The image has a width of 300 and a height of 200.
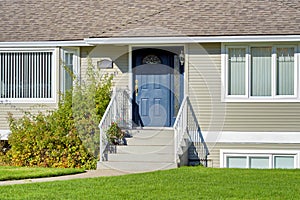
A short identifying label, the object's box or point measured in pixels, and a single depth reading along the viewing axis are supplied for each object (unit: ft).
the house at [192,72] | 57.16
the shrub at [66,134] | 55.36
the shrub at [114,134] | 55.62
